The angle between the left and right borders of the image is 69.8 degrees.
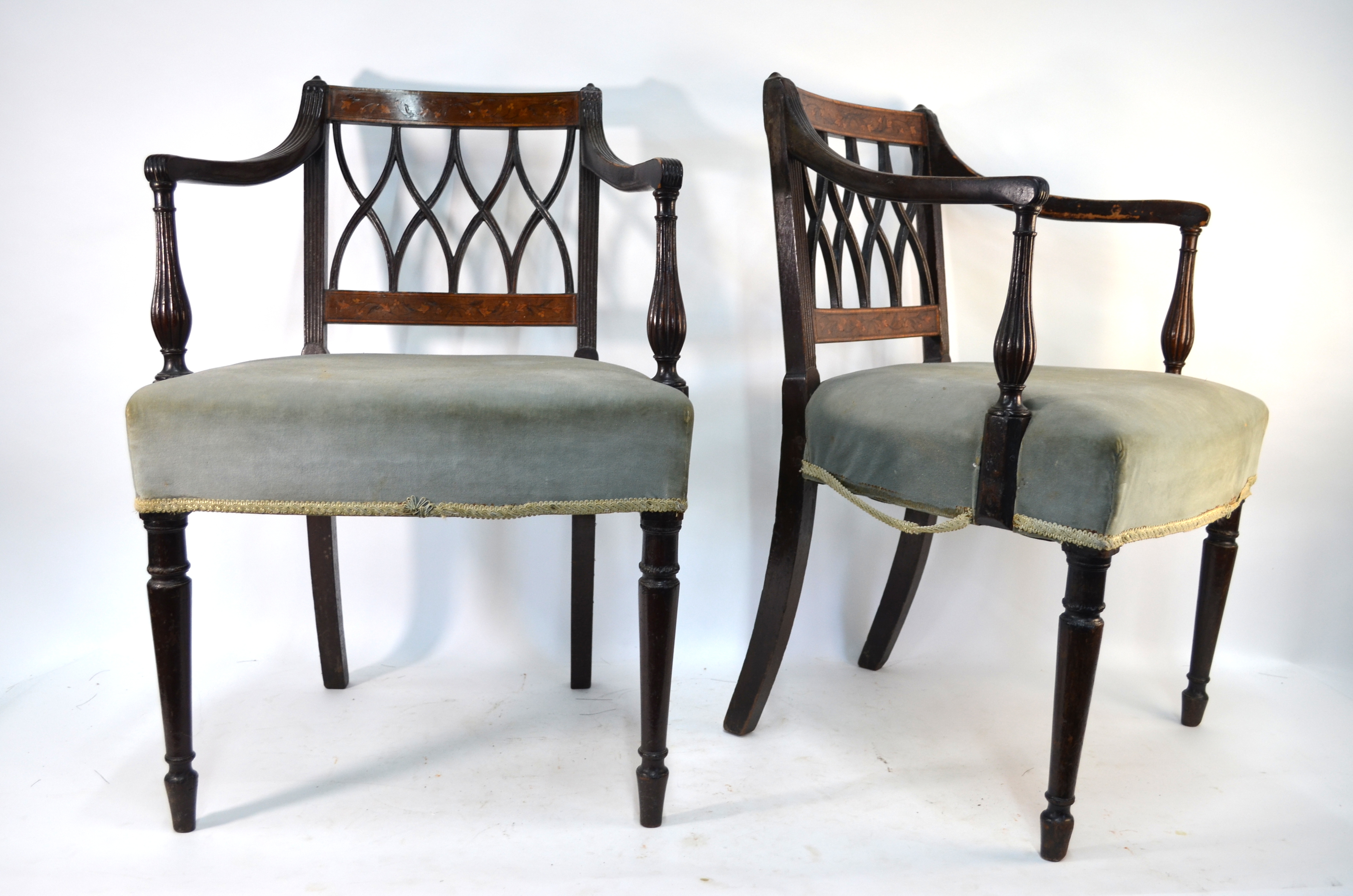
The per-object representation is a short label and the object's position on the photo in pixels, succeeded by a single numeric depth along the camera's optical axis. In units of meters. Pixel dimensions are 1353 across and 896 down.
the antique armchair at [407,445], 1.09
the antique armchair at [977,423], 1.05
